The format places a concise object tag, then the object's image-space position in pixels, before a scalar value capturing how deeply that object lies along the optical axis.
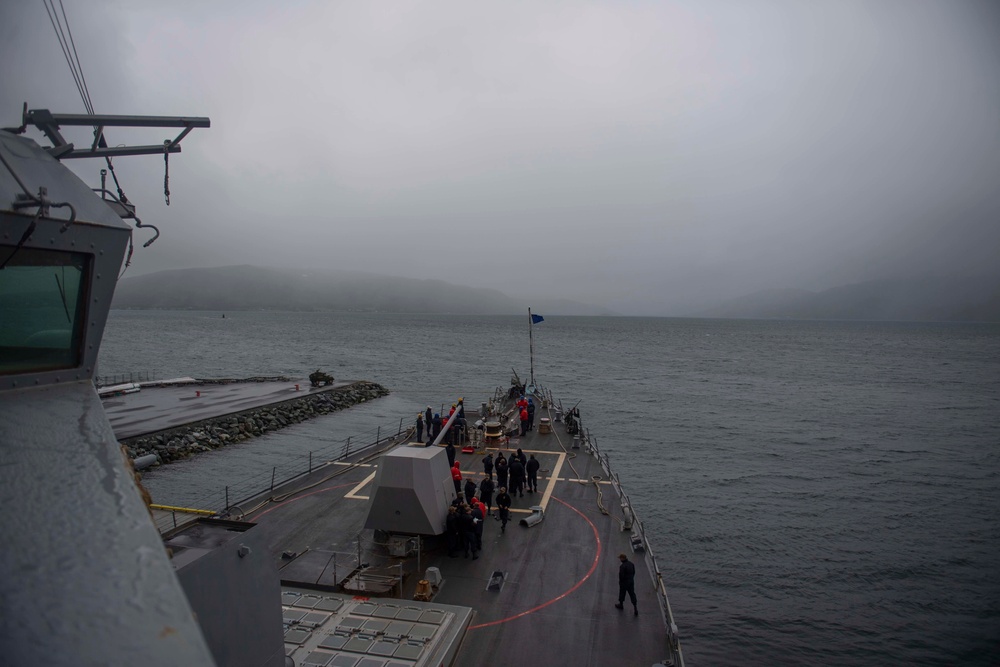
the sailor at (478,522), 14.11
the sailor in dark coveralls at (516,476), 18.25
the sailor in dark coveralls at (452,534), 14.14
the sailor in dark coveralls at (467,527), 13.87
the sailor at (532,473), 18.98
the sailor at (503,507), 15.83
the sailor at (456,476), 16.74
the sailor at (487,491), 16.62
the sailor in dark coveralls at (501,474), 18.09
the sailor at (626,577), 11.73
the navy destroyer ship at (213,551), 1.84
